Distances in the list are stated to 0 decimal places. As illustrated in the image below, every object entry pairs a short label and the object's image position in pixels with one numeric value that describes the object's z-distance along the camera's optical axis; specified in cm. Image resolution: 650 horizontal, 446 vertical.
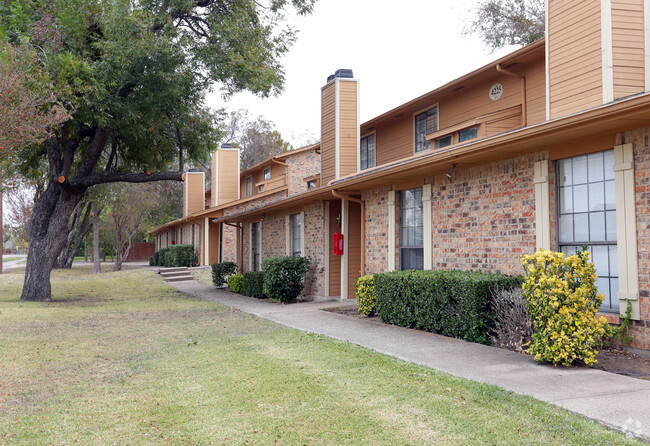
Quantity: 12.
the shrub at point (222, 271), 1973
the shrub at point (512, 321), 680
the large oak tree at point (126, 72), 1269
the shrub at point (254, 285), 1559
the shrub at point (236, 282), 1777
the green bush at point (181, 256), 3014
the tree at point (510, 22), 1927
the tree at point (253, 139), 4456
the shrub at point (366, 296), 1041
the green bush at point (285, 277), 1377
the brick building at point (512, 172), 640
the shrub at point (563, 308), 584
